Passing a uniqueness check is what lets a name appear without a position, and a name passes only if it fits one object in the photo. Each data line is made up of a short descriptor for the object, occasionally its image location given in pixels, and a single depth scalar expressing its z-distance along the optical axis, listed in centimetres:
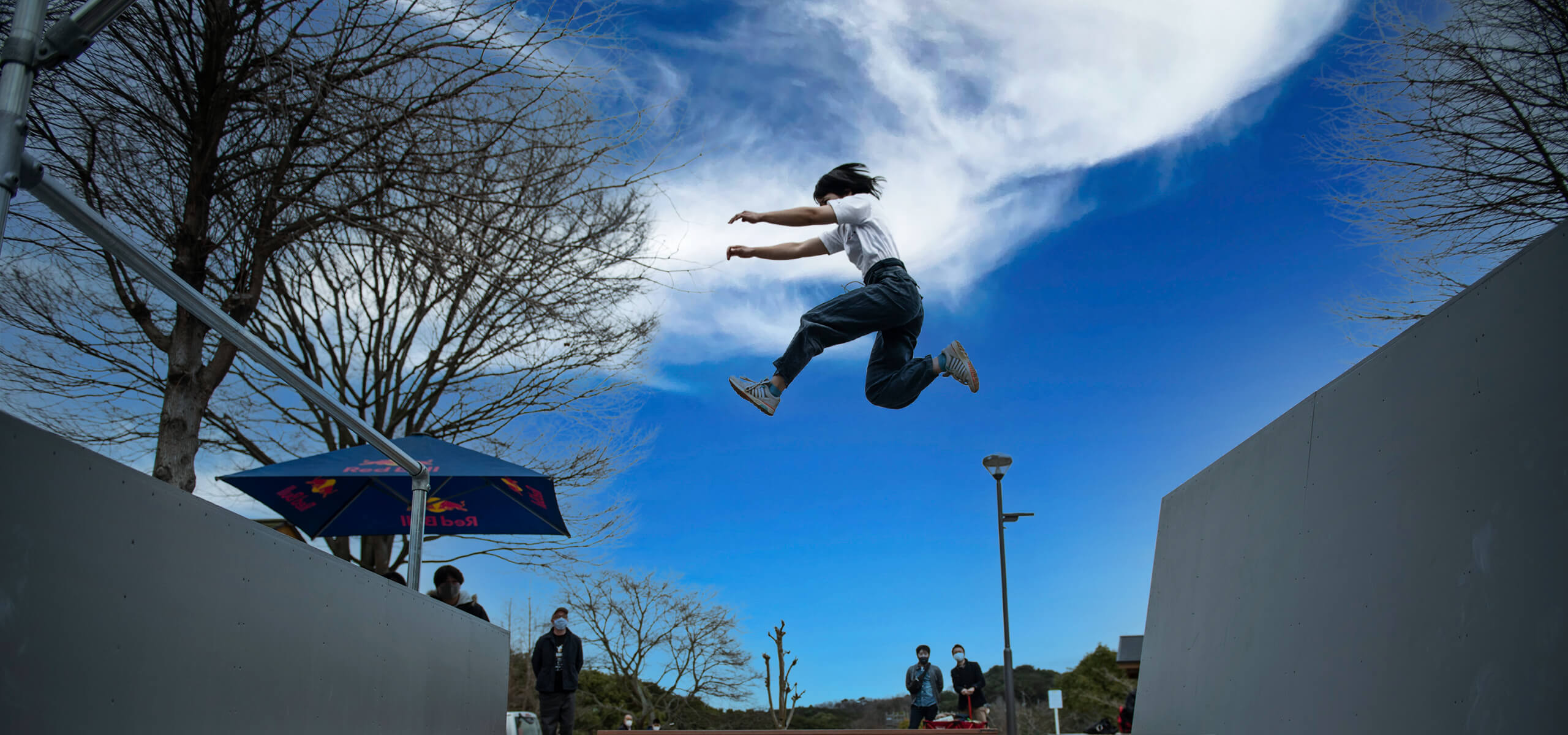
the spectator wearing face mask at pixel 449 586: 682
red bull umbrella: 685
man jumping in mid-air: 418
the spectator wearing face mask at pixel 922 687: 961
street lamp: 1209
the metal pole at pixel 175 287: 205
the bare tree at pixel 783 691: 2052
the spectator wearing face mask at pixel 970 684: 1035
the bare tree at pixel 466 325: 891
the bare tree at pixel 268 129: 685
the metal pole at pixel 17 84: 192
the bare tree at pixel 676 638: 2083
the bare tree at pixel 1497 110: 926
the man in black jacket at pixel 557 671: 824
